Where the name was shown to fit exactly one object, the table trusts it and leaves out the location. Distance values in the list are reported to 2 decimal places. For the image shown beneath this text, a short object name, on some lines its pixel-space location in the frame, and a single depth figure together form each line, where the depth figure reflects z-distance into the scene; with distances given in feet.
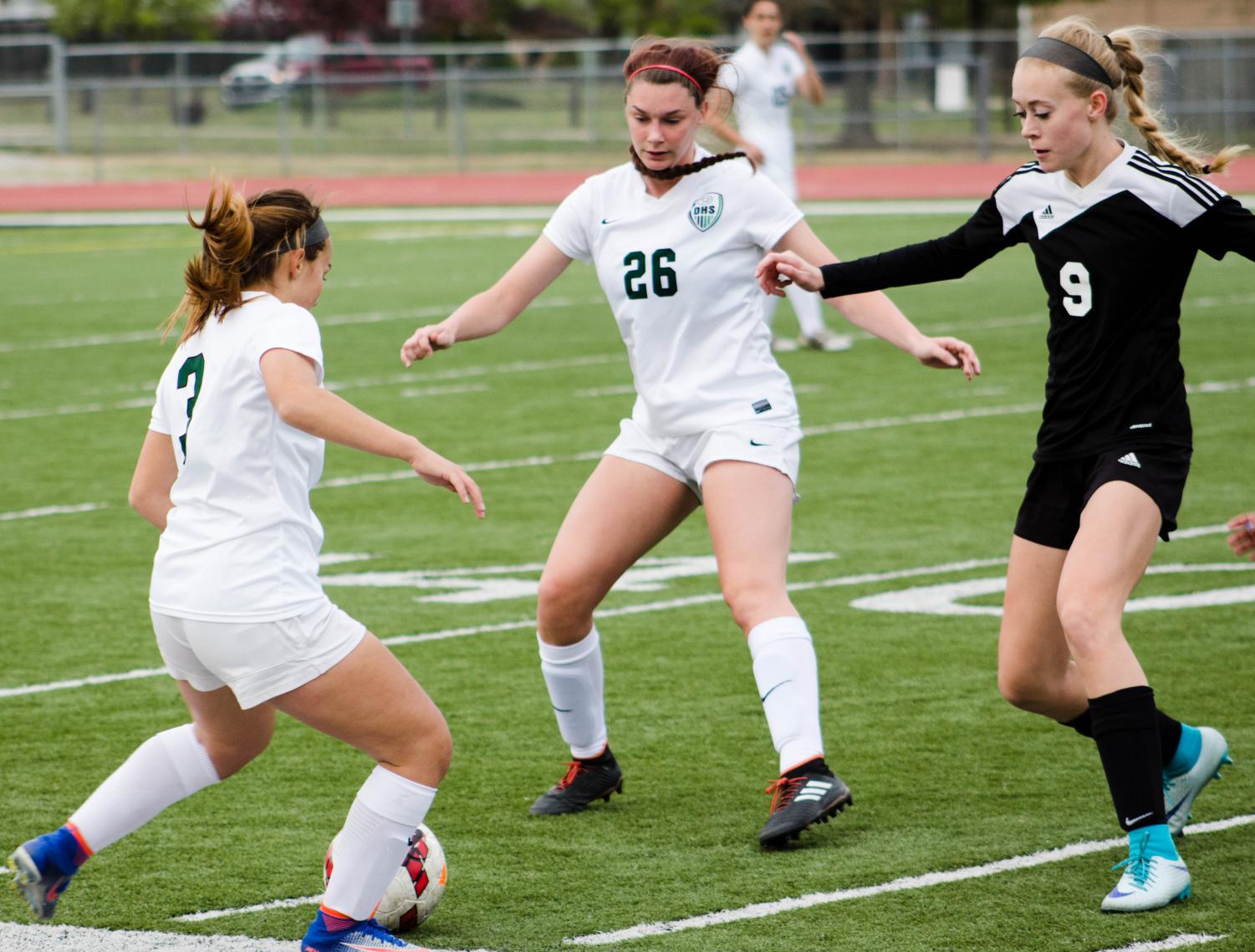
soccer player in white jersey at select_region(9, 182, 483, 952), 25.86
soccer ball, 29.30
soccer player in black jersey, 29.19
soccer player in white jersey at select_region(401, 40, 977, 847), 34.14
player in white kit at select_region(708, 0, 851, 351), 93.30
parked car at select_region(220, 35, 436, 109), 245.04
